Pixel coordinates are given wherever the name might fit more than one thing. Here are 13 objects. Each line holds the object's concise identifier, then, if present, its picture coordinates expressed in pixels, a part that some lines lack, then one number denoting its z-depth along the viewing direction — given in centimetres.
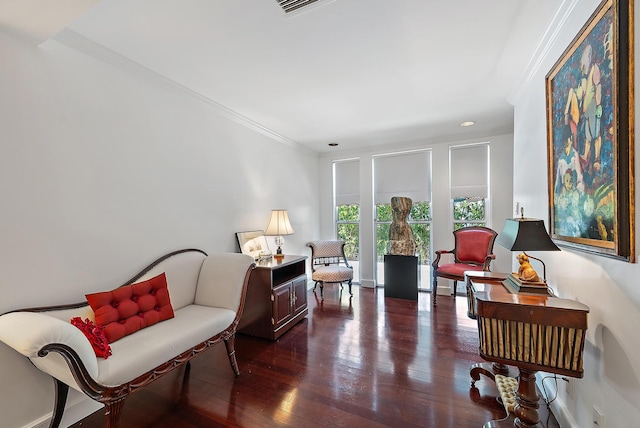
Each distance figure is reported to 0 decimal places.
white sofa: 126
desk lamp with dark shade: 151
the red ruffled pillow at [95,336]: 148
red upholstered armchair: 354
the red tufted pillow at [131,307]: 170
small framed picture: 317
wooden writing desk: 127
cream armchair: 400
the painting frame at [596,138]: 107
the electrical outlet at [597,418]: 124
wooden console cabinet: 275
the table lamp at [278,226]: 332
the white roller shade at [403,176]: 445
